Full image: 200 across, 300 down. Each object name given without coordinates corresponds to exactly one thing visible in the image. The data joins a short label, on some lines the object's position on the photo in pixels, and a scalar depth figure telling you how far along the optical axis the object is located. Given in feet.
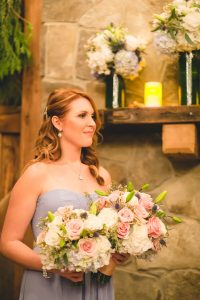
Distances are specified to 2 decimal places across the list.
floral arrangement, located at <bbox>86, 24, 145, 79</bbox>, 9.12
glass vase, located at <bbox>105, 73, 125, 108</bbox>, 9.41
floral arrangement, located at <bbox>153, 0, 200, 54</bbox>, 8.42
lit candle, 9.23
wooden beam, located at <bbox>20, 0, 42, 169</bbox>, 10.64
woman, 6.58
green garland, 10.32
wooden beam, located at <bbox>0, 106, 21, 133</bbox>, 11.21
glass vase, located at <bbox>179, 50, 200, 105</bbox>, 8.86
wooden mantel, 8.61
